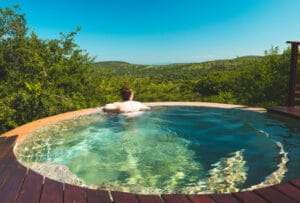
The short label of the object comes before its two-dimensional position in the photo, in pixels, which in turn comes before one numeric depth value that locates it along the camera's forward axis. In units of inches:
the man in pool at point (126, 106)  252.5
